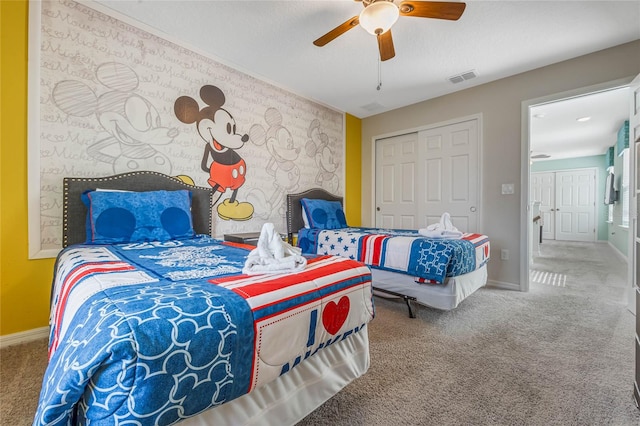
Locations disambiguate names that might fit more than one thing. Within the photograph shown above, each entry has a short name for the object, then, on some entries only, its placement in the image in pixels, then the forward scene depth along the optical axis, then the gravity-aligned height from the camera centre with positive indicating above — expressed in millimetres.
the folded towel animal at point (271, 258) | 1223 -226
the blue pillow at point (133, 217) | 1981 -55
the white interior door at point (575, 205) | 7578 +208
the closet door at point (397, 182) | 4387 +496
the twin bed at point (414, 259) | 2273 -442
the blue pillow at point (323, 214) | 3598 -42
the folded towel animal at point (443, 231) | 2650 -190
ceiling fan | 1786 +1340
